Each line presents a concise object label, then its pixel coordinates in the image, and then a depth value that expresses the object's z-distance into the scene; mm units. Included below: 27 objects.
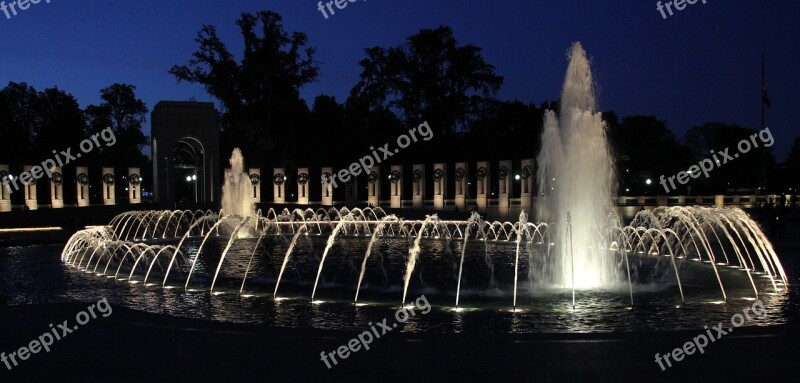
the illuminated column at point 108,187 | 43188
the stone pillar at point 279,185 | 49750
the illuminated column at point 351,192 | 49531
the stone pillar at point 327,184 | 49062
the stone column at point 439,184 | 45812
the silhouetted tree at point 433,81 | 60500
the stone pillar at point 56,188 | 40562
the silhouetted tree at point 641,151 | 65000
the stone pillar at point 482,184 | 45875
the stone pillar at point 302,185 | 48528
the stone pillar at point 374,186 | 47812
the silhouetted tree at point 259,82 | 54719
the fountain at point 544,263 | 13156
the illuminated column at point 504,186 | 44562
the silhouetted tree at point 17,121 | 60500
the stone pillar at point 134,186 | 44000
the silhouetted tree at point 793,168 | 76938
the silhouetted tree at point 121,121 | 75438
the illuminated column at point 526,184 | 44719
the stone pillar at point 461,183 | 45344
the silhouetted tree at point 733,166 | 77125
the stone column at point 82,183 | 41750
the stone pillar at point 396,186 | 47188
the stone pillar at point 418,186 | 47031
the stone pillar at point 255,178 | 49000
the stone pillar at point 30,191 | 39188
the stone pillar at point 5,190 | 36938
